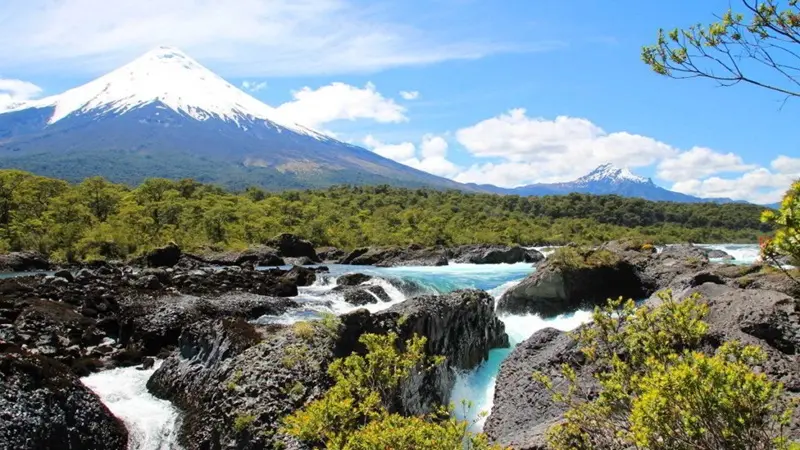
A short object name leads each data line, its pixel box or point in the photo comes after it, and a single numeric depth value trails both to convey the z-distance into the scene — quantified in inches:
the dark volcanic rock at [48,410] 307.6
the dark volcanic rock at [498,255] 1790.1
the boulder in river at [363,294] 879.1
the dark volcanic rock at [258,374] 326.0
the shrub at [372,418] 167.8
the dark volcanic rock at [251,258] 1569.9
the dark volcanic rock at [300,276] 1097.7
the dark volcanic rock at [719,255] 1728.7
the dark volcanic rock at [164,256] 1416.1
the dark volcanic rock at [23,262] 1300.4
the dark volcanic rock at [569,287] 788.0
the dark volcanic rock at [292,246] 1768.0
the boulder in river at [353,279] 1056.8
